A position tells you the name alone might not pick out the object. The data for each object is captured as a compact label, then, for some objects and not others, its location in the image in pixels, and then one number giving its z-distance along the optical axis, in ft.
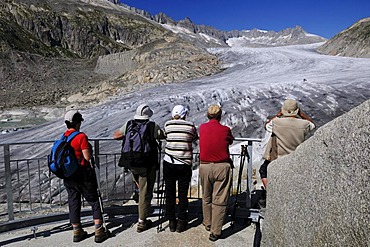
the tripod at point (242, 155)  17.30
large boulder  7.48
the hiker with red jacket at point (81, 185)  14.33
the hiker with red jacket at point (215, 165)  14.92
